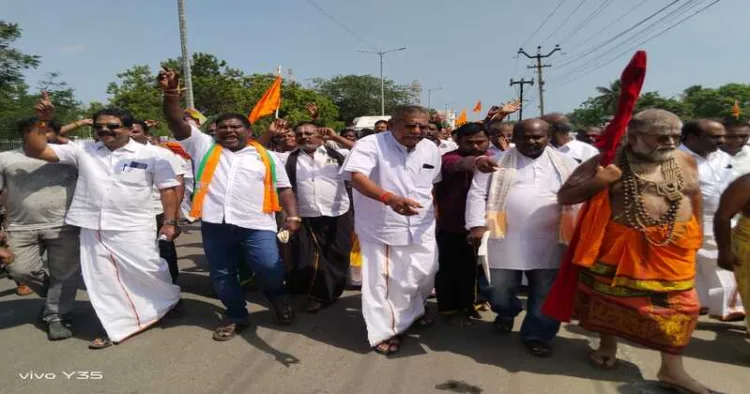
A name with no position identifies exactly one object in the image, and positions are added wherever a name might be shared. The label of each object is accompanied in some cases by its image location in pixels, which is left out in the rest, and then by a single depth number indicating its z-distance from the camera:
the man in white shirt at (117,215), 3.84
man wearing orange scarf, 3.88
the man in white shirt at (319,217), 4.76
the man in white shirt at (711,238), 4.05
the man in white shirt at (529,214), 3.53
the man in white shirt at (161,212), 4.93
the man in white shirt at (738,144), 4.43
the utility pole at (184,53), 10.11
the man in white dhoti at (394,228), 3.65
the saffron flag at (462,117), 11.68
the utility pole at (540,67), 31.54
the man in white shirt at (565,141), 5.39
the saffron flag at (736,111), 5.00
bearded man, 2.89
